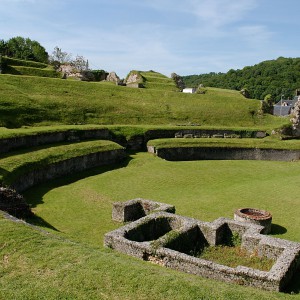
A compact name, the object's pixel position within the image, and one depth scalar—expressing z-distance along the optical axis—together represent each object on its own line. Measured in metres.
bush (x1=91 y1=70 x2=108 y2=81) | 57.91
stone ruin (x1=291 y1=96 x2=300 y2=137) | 38.81
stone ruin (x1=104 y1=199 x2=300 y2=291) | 9.51
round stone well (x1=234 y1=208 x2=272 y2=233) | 14.40
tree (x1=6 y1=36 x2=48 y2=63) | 67.90
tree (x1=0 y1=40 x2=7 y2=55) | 66.79
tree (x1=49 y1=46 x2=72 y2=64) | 76.30
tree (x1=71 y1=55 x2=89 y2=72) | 71.12
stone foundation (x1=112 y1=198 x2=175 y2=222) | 15.19
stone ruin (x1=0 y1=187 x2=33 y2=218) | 13.62
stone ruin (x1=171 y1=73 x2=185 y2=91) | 58.04
